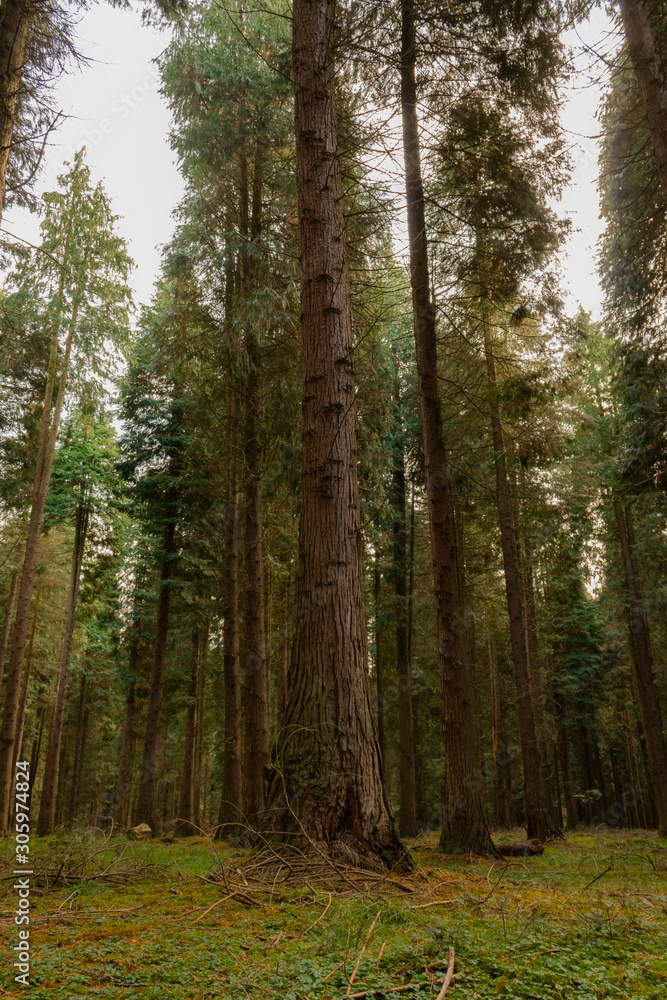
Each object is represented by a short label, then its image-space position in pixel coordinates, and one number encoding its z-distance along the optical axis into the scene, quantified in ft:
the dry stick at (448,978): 6.73
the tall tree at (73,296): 41.52
